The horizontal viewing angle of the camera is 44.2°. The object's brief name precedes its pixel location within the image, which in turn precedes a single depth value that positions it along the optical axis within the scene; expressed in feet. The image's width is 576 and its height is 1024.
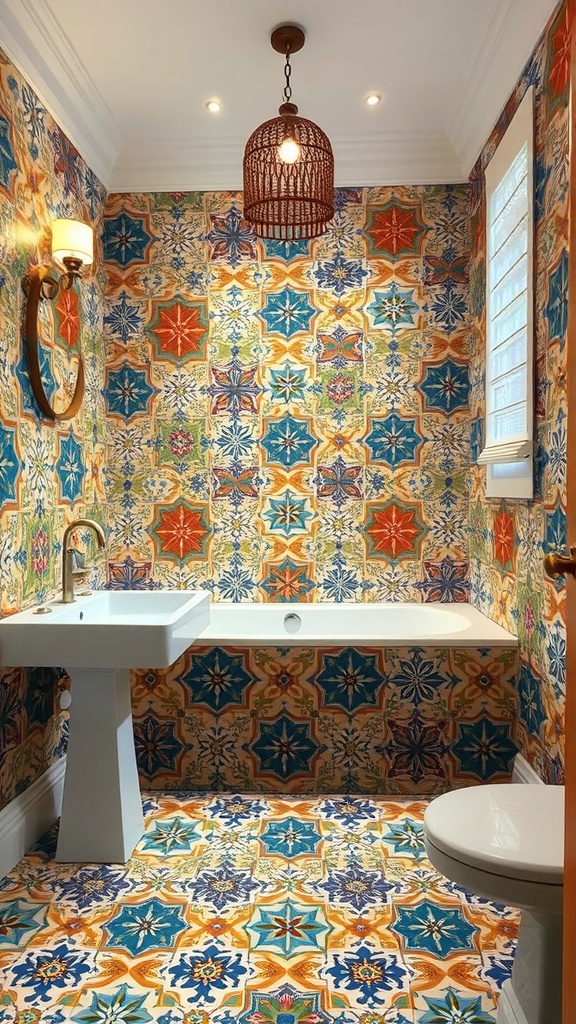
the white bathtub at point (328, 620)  10.91
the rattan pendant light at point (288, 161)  8.04
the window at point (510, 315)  7.79
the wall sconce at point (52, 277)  7.91
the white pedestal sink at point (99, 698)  7.01
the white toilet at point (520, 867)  4.37
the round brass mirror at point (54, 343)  7.94
